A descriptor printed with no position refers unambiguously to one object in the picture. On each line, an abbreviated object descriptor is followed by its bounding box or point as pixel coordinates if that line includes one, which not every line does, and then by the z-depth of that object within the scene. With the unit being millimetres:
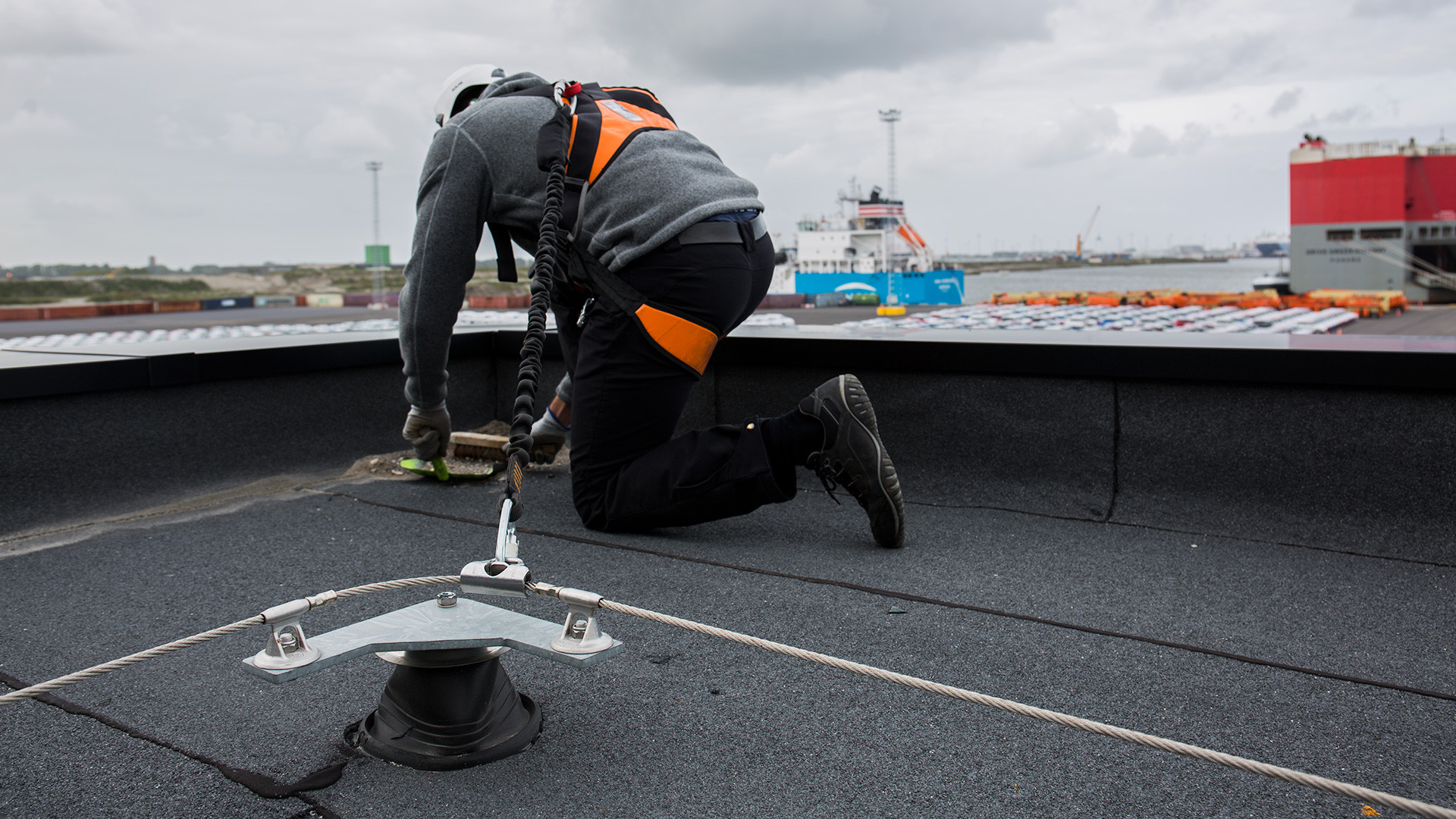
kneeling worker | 1926
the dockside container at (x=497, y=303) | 48469
